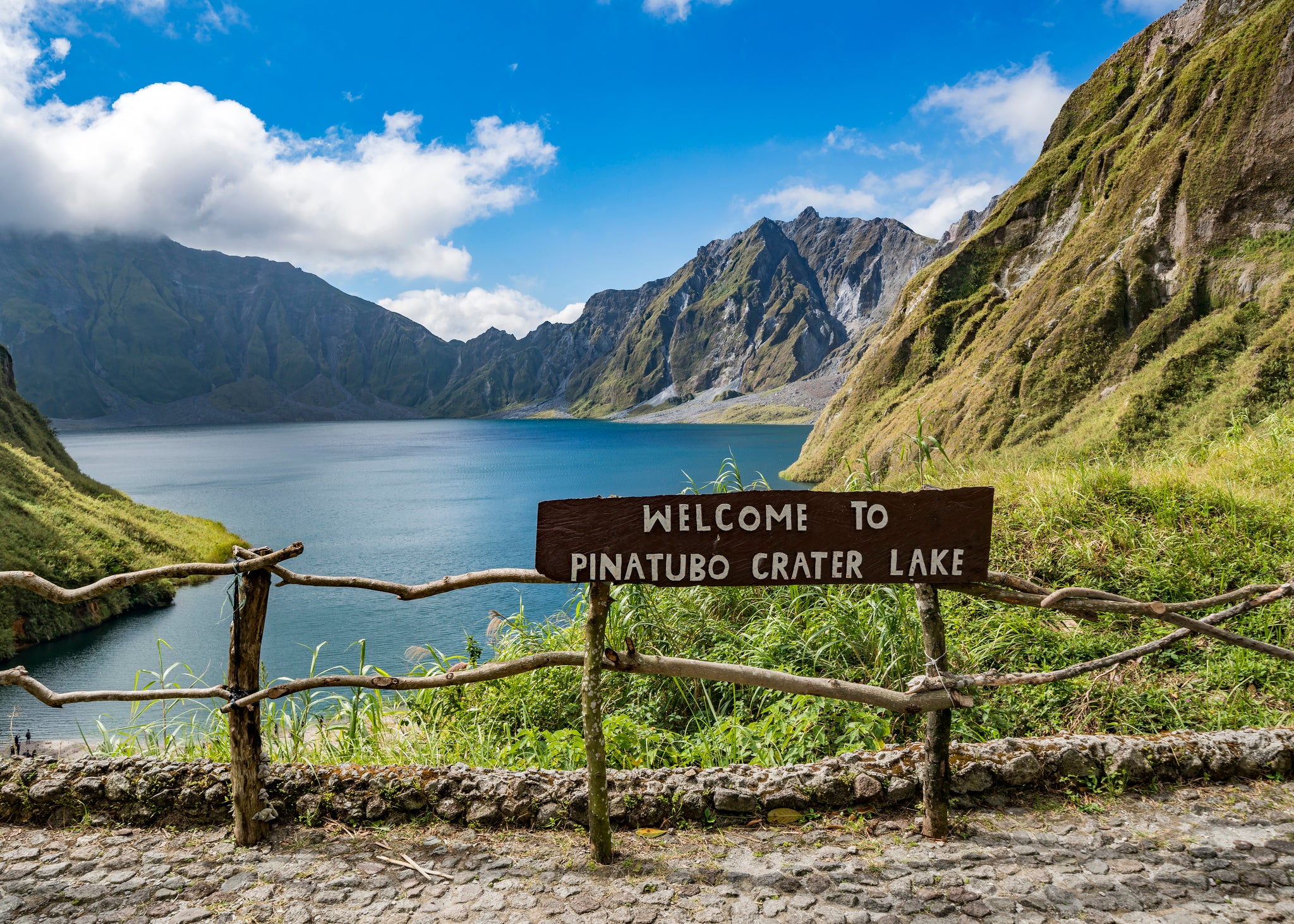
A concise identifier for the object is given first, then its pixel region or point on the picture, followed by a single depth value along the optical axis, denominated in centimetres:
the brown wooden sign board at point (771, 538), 297
